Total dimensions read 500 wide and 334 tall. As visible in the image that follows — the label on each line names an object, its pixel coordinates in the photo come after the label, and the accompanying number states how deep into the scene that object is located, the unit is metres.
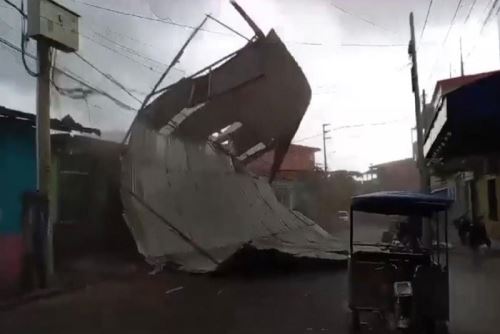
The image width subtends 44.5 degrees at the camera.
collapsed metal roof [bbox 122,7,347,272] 12.18
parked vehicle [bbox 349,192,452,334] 6.49
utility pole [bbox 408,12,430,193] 17.10
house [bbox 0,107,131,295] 9.96
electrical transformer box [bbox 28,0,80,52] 9.80
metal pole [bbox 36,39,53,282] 9.87
